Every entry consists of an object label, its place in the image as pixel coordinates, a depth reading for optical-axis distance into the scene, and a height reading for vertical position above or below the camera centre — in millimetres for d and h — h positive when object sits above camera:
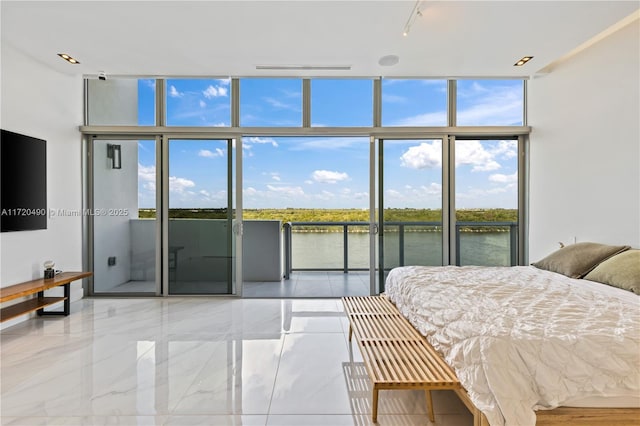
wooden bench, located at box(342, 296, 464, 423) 1623 -822
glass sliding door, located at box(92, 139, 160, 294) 4535 -39
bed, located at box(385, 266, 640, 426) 1381 -615
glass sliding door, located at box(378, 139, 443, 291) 4438 +148
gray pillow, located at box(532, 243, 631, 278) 2836 -409
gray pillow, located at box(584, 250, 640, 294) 2380 -454
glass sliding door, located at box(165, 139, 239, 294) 4500 +2
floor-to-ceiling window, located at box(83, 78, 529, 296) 4438 +758
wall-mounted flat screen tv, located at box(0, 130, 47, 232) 3268 +331
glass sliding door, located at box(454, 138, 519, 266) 4488 +314
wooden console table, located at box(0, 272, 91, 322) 3078 -772
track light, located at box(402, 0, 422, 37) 2516 +1601
